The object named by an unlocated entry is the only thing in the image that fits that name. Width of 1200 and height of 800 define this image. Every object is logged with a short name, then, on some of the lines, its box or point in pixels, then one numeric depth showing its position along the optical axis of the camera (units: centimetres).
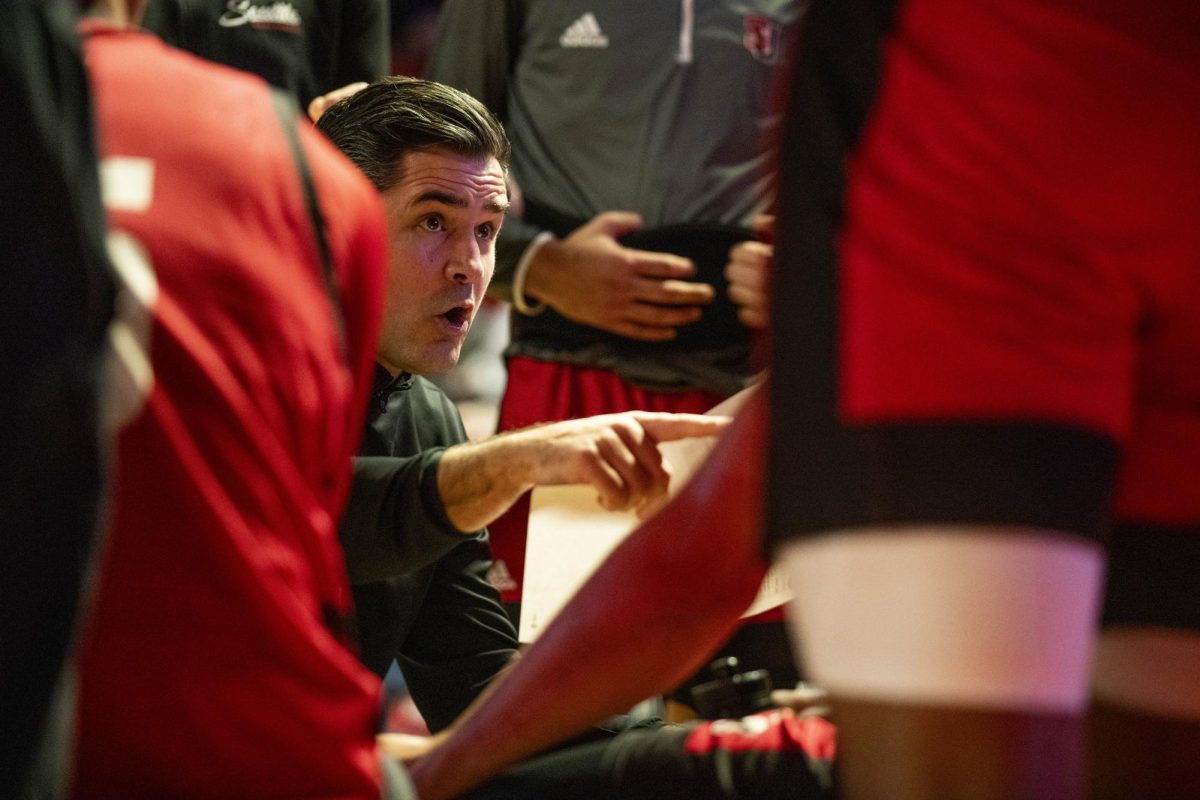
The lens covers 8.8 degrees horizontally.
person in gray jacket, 616
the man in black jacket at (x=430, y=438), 581
